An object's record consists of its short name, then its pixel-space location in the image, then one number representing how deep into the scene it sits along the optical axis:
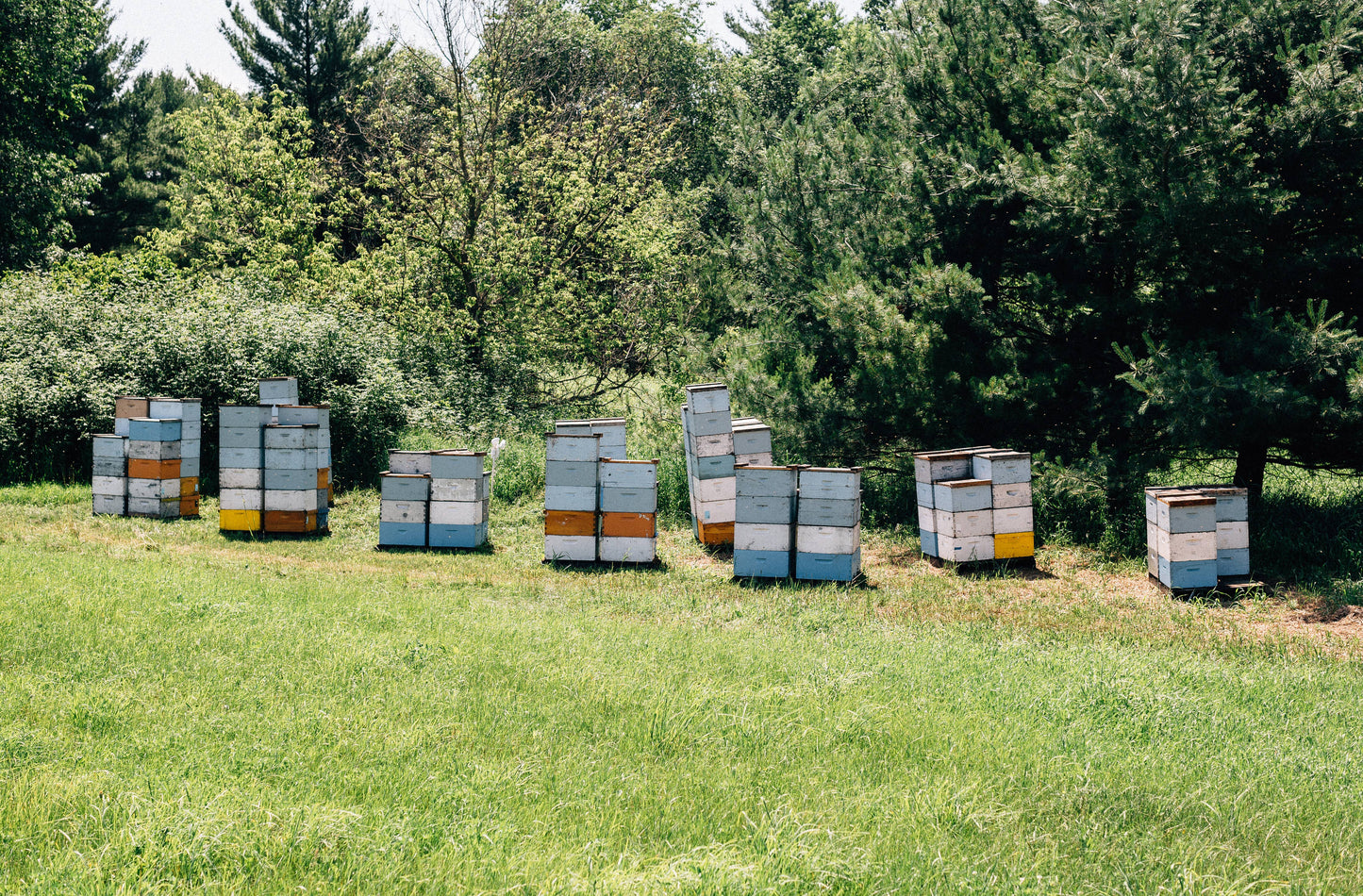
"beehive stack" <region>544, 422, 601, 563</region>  11.02
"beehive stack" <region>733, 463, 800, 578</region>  10.40
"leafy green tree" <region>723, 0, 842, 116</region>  28.84
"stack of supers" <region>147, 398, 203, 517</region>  13.48
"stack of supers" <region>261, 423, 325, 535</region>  12.37
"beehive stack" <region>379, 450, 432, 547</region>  11.72
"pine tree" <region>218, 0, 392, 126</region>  29.88
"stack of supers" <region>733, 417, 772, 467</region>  12.77
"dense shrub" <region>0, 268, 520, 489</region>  15.39
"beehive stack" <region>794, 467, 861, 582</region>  10.27
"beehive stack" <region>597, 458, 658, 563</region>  10.95
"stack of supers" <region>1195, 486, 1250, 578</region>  9.84
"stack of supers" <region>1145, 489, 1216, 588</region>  9.67
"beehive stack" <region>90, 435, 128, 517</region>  13.34
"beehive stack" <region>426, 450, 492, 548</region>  11.69
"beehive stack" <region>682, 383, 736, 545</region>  12.26
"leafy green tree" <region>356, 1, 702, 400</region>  20.77
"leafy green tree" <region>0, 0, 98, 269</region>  22.78
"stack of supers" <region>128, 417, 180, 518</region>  13.20
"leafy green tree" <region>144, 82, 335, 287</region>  22.64
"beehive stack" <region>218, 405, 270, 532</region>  12.45
